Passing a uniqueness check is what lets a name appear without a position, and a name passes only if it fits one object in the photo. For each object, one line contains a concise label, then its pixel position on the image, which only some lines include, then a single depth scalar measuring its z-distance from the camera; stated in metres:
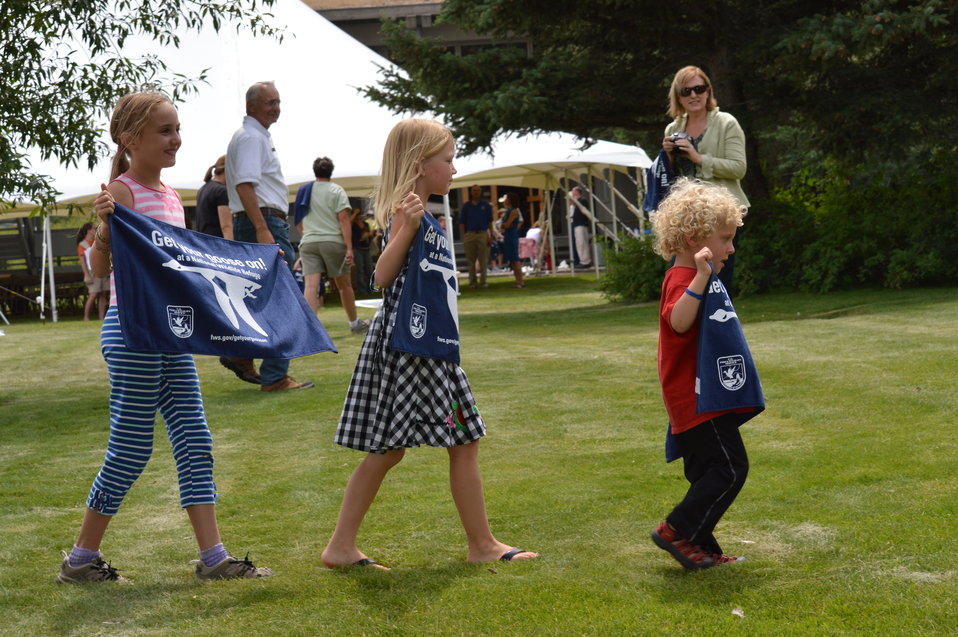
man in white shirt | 8.20
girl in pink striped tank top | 3.99
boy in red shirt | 3.75
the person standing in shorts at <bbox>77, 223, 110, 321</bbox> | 20.50
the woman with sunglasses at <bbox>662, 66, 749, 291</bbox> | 7.62
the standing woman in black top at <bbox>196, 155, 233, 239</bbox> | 9.52
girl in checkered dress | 3.95
